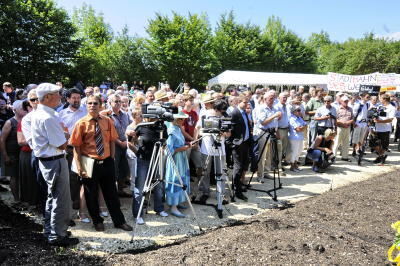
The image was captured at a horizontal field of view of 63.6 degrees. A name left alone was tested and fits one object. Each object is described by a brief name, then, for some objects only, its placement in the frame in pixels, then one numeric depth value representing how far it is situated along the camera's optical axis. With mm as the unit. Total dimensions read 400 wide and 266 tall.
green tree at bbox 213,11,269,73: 40094
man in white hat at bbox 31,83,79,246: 3918
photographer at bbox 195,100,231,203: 5555
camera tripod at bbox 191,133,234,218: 5396
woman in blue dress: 5457
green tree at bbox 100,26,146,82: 31016
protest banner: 16422
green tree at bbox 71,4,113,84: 27266
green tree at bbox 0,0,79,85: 23250
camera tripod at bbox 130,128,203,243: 4531
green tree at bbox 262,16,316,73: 45938
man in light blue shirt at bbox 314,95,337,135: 8953
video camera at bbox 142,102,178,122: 4469
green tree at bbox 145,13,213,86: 33969
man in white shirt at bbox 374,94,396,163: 10031
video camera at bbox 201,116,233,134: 5227
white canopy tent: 25531
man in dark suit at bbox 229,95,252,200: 6242
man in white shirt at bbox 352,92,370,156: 10758
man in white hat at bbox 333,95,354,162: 9812
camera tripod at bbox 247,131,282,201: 6414
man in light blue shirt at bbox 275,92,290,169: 7980
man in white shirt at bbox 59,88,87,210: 5297
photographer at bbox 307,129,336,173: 8727
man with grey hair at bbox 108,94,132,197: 5992
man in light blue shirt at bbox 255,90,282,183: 7141
